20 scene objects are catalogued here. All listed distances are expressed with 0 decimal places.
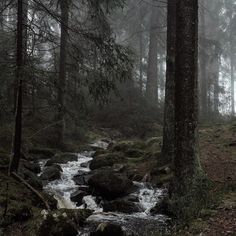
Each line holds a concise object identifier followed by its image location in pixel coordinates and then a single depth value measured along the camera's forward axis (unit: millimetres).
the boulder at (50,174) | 9546
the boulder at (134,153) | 11771
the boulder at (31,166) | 9959
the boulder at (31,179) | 8215
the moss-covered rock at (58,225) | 5867
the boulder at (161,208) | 7102
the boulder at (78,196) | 8179
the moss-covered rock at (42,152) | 12359
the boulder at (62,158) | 11311
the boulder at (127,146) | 12432
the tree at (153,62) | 21206
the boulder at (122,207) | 7547
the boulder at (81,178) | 9452
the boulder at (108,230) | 6019
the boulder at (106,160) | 10889
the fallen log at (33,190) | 6824
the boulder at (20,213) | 6289
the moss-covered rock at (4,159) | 8773
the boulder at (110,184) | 8288
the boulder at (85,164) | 11268
